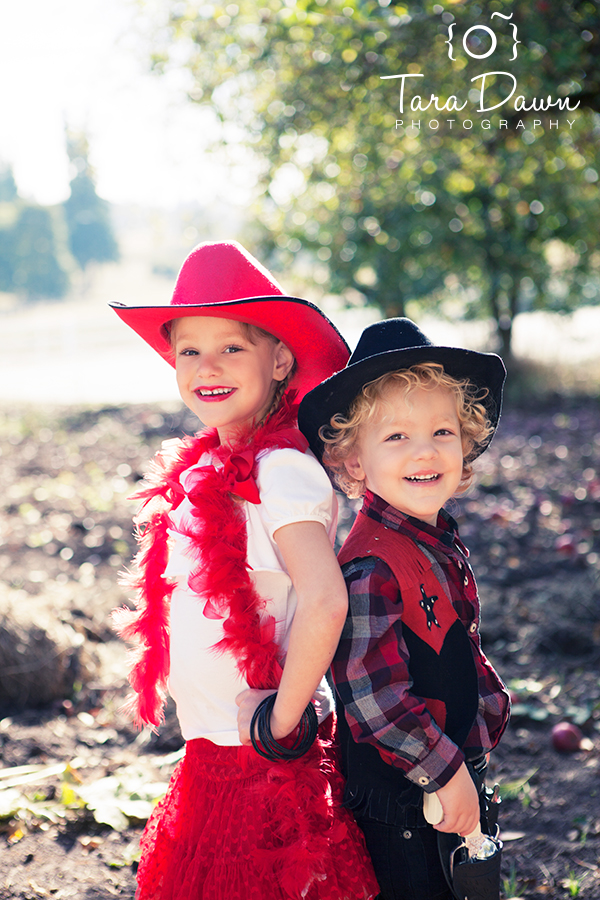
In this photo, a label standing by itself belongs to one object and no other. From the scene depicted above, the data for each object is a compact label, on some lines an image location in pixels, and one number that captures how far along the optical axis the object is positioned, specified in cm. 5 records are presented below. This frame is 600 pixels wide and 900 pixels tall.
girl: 142
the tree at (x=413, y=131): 416
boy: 140
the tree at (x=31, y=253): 5816
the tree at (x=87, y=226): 6638
